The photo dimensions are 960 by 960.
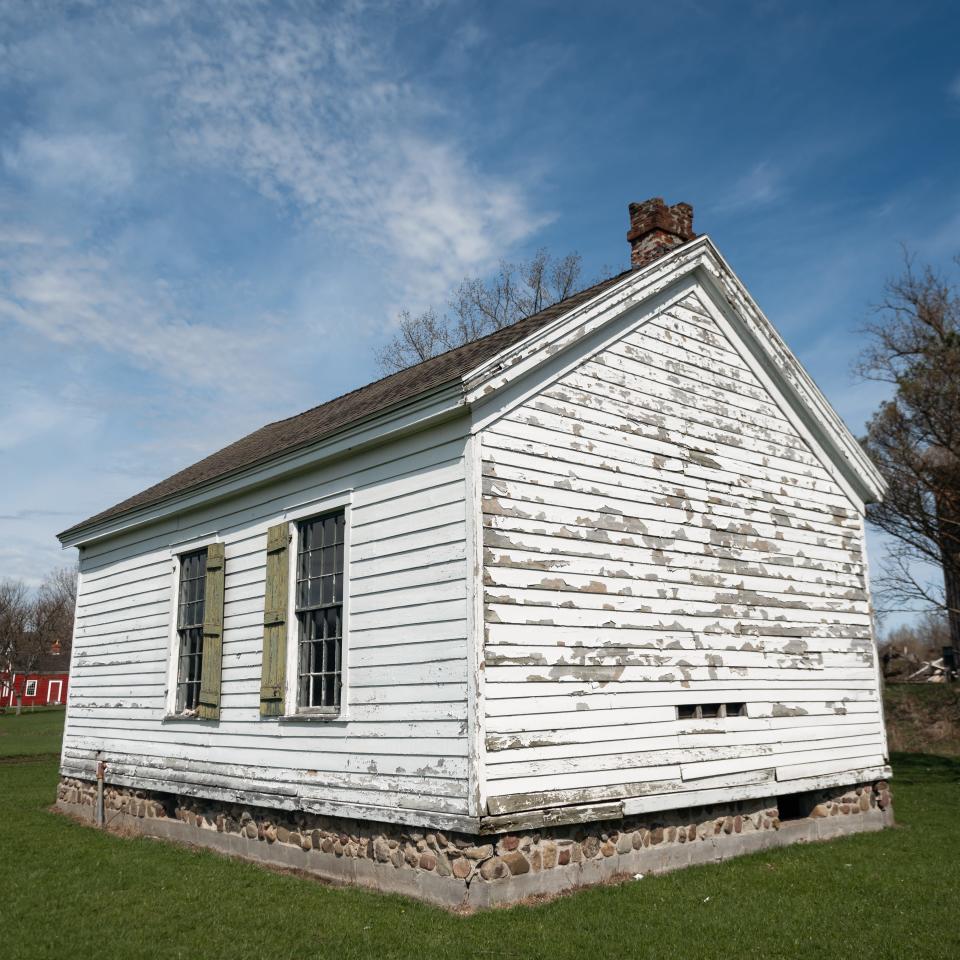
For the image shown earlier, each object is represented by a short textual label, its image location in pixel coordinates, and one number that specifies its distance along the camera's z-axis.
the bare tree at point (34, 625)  61.94
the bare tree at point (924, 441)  20.84
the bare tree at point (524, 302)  28.98
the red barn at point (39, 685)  63.91
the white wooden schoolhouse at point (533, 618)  8.24
